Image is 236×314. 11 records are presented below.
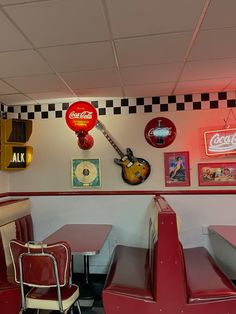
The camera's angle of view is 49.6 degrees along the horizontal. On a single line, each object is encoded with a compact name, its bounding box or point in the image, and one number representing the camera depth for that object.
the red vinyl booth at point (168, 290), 2.19
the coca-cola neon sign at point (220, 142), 3.45
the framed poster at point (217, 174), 3.53
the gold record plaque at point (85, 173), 3.80
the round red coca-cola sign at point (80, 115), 3.20
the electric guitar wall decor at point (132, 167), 3.69
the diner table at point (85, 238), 2.55
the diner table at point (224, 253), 3.50
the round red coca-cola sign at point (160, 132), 3.68
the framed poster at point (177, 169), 3.64
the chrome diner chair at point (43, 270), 2.13
